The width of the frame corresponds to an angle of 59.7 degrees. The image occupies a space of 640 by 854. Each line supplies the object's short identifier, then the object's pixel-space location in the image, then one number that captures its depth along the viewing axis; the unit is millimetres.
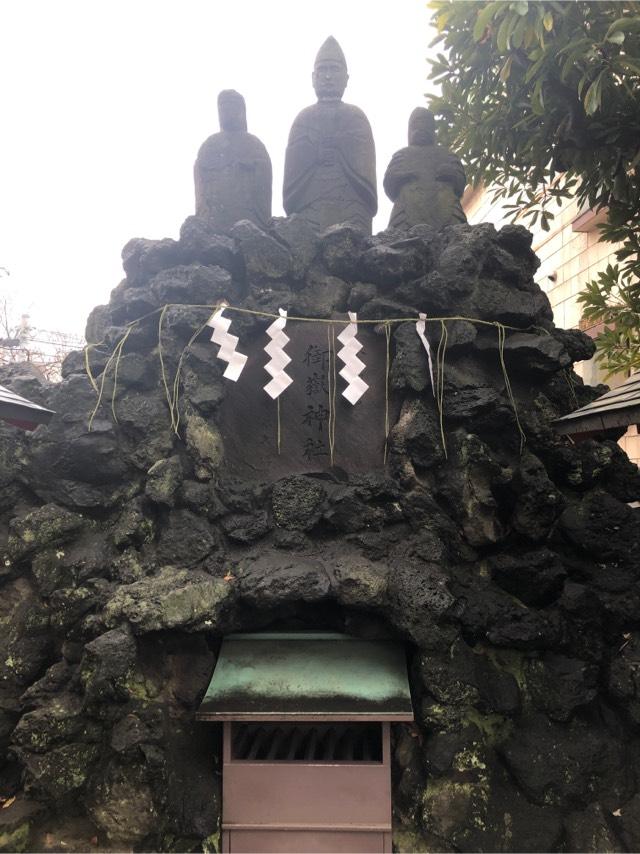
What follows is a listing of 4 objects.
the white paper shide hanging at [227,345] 4996
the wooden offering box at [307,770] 3725
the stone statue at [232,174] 6039
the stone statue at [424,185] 6465
